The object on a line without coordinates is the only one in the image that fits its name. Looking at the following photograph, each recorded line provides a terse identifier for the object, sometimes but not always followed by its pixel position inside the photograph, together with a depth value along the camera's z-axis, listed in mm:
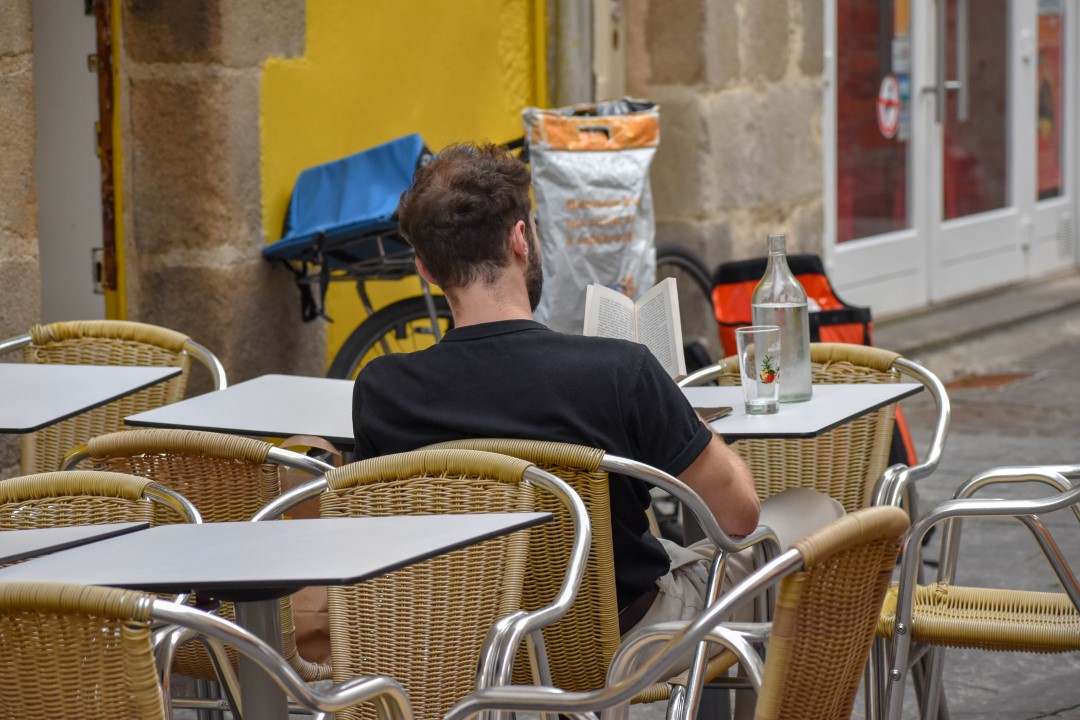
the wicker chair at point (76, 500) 4863
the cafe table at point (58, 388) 6363
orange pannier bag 9305
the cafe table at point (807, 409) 5797
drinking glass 6164
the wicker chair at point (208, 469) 5387
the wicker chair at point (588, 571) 4812
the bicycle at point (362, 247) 10086
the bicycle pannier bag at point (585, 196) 10883
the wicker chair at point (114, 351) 7687
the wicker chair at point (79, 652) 3354
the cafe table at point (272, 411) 6199
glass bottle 6426
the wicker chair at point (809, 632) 3551
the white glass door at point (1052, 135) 20875
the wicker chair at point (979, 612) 5461
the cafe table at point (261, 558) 3686
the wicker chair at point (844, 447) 6887
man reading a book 5043
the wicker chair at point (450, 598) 4602
